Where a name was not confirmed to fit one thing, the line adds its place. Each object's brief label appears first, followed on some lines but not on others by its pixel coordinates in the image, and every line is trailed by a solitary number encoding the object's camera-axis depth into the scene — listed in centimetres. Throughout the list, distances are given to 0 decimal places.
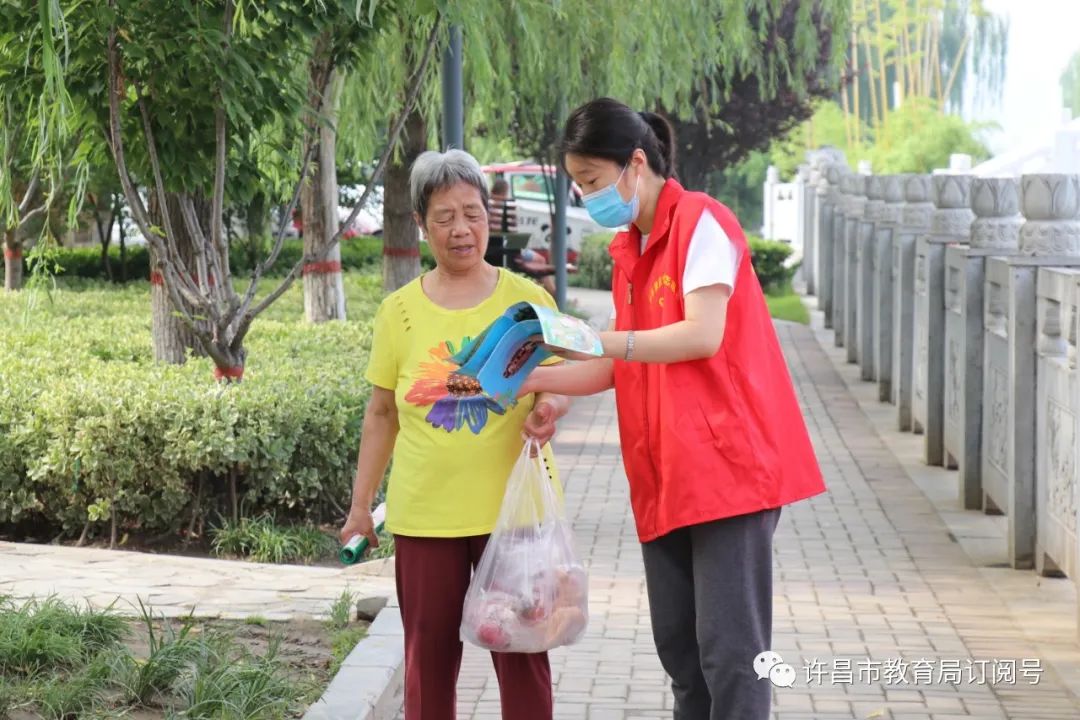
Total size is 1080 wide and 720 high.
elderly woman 658
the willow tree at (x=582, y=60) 1903
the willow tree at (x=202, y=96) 1097
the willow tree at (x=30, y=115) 1057
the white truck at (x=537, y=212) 4905
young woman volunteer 595
